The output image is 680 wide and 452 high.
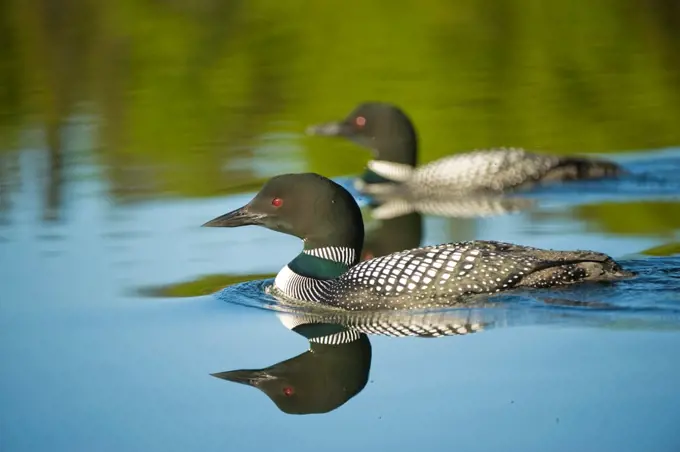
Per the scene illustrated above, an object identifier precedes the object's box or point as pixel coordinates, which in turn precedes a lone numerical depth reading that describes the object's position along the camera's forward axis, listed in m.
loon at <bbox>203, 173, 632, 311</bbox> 12.45
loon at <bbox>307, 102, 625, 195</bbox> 19.19
